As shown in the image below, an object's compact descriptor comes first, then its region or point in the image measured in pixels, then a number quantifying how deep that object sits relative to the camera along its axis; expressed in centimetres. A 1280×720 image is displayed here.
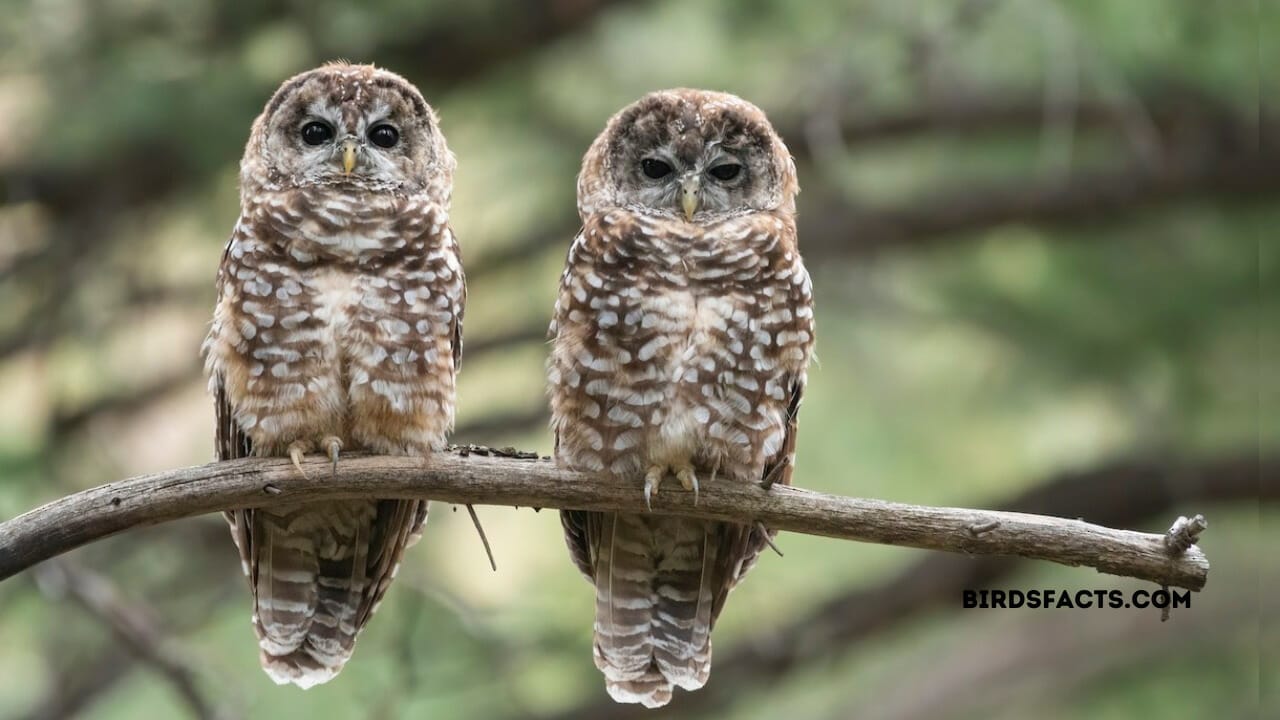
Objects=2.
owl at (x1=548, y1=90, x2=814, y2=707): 717
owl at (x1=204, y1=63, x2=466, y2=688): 713
